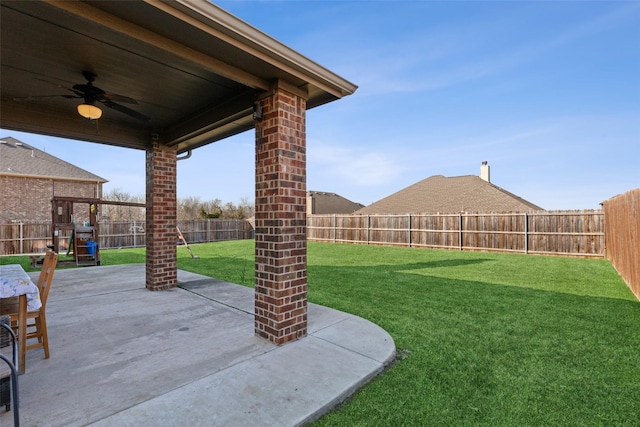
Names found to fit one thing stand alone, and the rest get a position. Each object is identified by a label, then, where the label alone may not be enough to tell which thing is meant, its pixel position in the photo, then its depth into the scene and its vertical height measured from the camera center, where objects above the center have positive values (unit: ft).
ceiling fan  11.00 +4.75
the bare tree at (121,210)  75.19 +2.21
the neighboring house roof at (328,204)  83.56 +4.26
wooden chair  8.56 -2.75
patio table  7.95 -2.24
